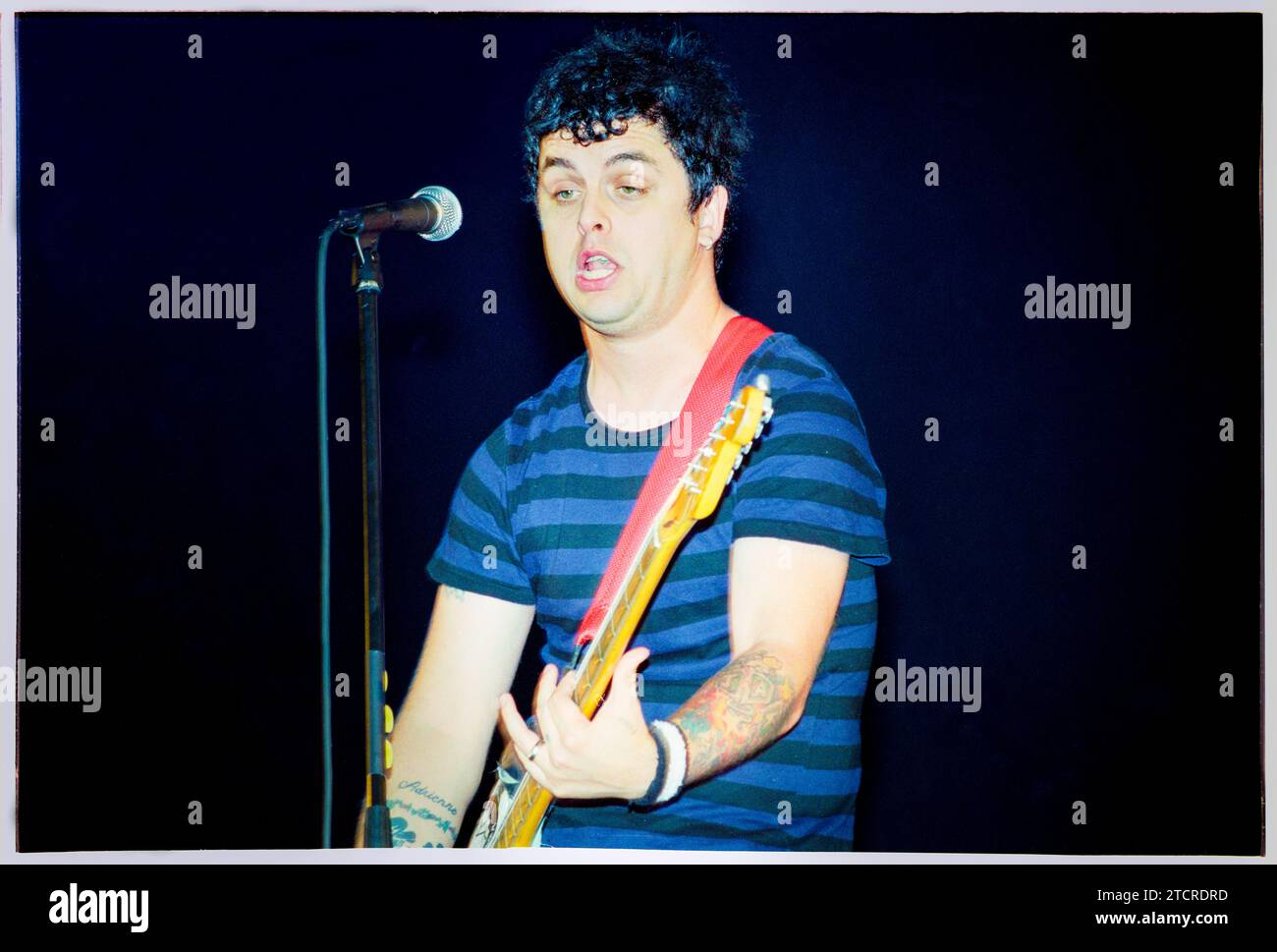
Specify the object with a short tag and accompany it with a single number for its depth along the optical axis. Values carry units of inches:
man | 88.9
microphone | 79.9
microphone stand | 80.6
